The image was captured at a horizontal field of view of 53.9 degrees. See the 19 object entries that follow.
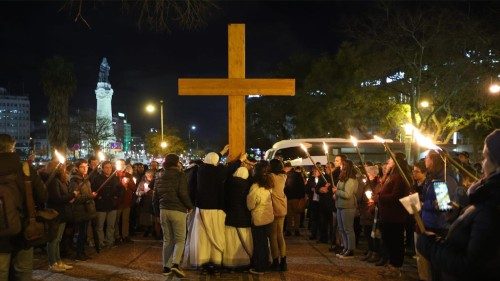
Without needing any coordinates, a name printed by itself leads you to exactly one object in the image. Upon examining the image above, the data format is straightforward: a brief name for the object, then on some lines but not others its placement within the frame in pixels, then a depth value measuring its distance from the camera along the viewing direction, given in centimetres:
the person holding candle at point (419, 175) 906
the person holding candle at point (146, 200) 1369
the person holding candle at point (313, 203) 1333
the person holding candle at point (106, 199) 1117
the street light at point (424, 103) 3006
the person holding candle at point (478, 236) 298
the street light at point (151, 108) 3638
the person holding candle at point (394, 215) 827
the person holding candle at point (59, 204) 902
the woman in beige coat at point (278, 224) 904
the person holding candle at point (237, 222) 870
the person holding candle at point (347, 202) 1012
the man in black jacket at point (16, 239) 519
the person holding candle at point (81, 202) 984
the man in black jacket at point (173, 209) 842
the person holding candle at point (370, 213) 998
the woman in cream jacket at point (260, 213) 859
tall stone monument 10575
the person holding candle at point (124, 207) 1243
